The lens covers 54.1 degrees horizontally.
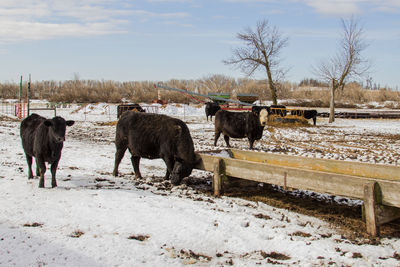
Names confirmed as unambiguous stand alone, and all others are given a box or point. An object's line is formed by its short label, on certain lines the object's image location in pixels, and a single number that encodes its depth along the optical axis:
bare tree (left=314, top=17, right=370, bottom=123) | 29.42
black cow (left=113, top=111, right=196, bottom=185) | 7.67
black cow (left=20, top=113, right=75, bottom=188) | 6.87
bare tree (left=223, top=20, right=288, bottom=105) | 31.05
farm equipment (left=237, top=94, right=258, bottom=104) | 43.72
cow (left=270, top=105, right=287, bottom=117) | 26.54
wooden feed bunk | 5.11
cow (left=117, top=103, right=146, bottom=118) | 29.18
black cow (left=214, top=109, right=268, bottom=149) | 13.20
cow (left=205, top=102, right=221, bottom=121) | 29.72
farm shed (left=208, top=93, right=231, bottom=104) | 42.88
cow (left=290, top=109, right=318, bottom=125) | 25.91
